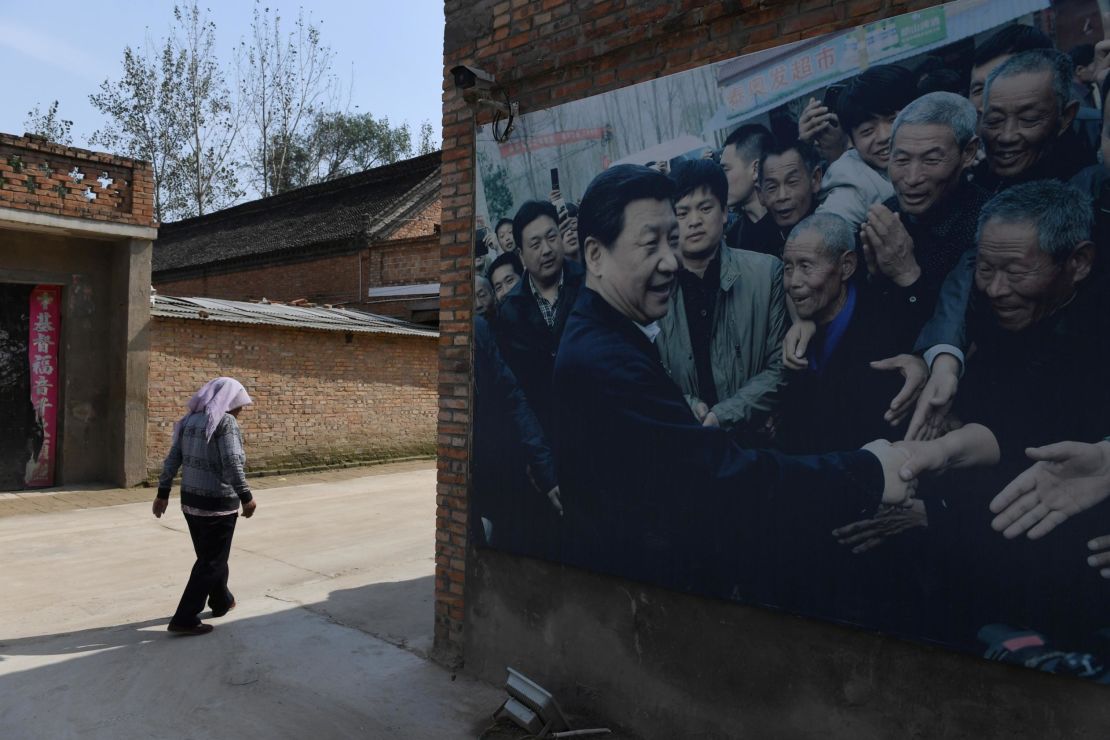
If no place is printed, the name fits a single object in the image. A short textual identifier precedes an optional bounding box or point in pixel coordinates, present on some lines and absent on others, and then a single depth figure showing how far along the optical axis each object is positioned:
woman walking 5.61
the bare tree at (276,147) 29.80
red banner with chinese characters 11.16
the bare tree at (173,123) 28.55
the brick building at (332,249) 18.77
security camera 4.66
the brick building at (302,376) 11.84
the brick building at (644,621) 3.13
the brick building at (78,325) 10.88
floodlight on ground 3.93
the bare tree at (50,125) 30.67
